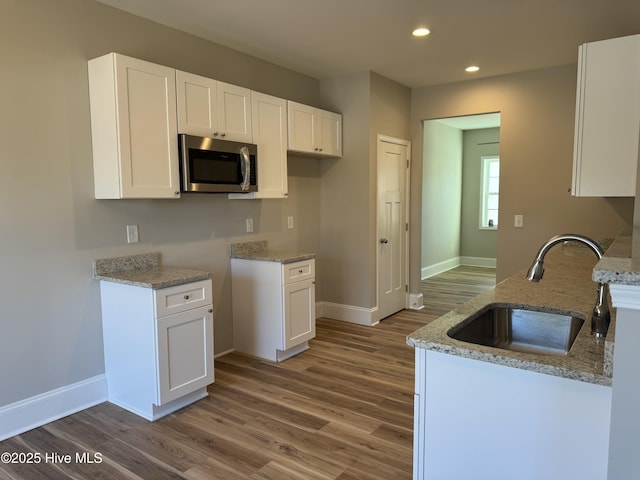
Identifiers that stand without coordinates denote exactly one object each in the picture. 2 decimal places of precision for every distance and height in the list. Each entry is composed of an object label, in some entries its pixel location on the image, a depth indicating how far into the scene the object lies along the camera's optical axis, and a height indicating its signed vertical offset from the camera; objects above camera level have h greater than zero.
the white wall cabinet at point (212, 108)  3.07 +0.69
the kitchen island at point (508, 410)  1.25 -0.66
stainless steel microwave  3.09 +0.26
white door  4.82 -0.29
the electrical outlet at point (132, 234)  3.09 -0.24
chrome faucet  1.45 -0.26
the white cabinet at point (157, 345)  2.70 -0.94
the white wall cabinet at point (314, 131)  4.07 +0.68
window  8.59 +0.09
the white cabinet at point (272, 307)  3.64 -0.92
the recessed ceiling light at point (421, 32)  3.35 +1.29
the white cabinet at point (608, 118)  1.99 +0.37
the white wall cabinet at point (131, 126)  2.71 +0.48
